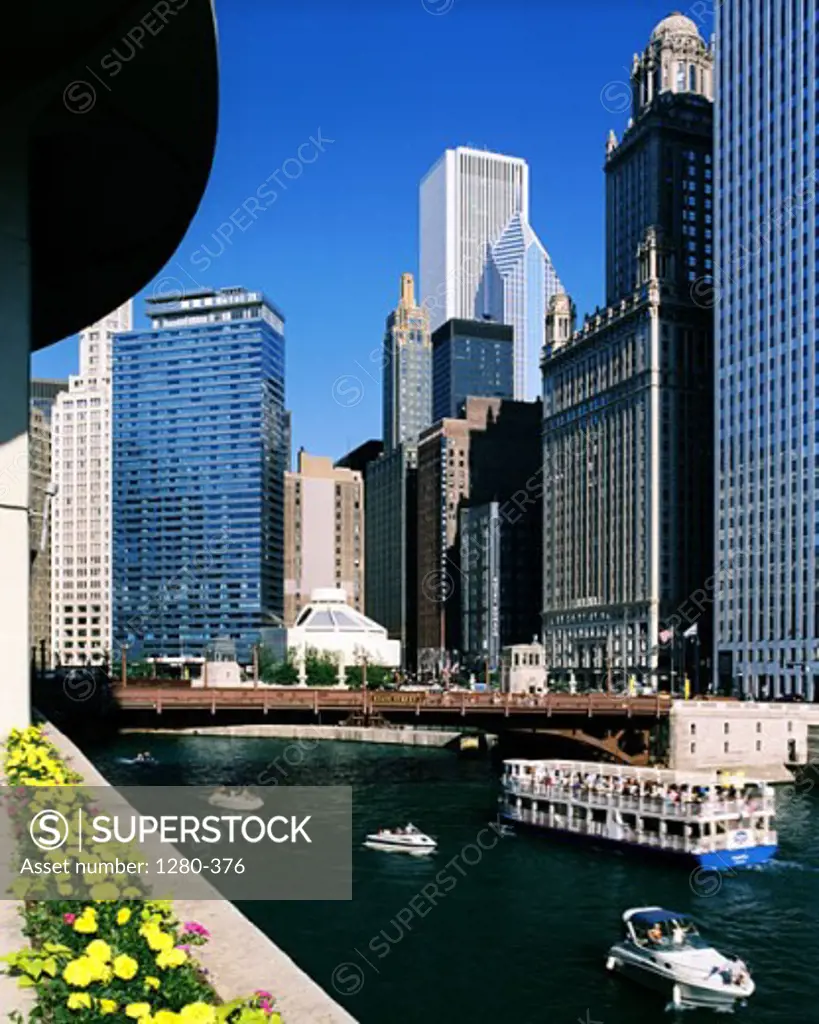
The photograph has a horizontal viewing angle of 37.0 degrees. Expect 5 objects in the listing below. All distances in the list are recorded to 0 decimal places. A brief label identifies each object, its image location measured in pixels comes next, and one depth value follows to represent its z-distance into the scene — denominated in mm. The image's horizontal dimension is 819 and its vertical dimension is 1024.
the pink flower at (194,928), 14866
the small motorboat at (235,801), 67062
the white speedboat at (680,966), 34688
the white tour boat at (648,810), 55944
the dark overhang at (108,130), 25859
